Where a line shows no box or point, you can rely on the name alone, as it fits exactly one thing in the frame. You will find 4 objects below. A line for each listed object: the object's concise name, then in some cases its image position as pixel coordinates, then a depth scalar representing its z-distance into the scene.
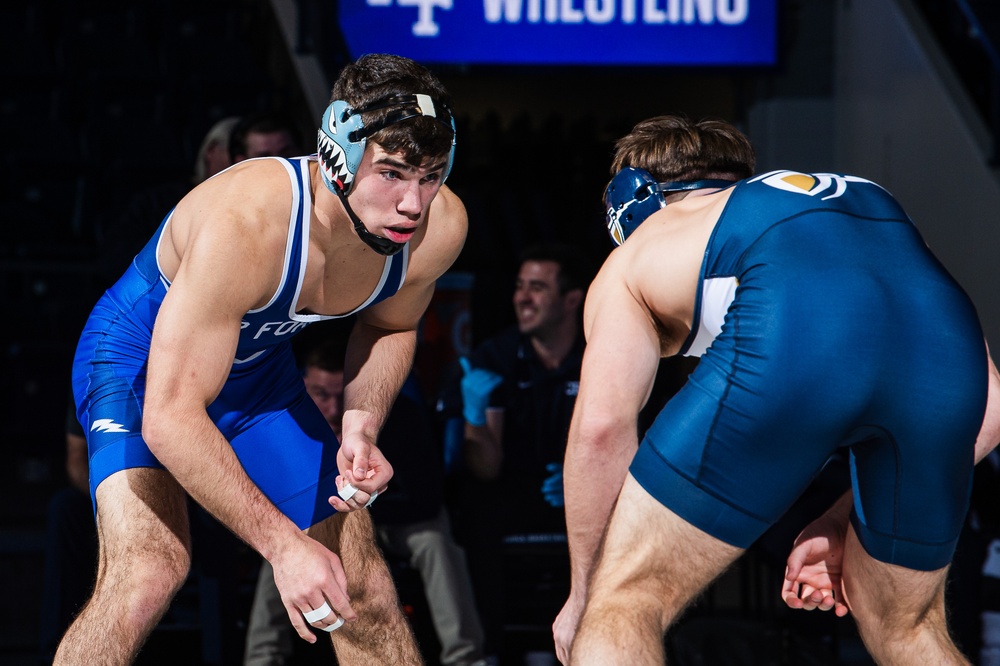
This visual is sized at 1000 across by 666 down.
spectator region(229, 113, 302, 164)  8.52
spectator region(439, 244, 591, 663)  8.74
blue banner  12.71
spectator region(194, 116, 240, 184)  9.11
